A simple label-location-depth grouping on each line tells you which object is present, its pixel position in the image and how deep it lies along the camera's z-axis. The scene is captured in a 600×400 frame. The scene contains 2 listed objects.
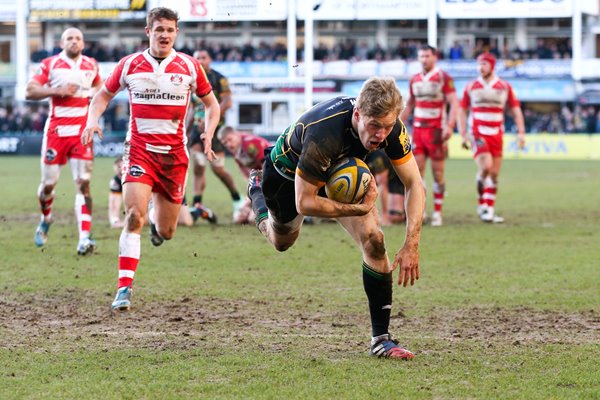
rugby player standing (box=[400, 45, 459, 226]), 15.96
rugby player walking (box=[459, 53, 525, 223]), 16.47
